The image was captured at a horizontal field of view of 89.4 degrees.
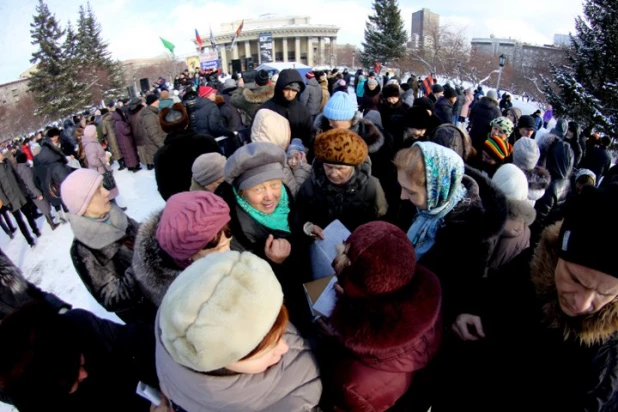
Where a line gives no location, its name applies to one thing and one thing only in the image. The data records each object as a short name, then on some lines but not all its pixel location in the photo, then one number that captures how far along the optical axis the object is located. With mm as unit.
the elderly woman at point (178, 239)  1666
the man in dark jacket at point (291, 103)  4480
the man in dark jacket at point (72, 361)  1187
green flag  22509
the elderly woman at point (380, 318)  1194
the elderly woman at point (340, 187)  2367
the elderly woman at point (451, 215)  1775
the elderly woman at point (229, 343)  971
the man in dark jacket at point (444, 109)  7898
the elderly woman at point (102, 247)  2055
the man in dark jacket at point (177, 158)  3701
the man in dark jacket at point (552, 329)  1043
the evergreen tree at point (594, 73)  15648
